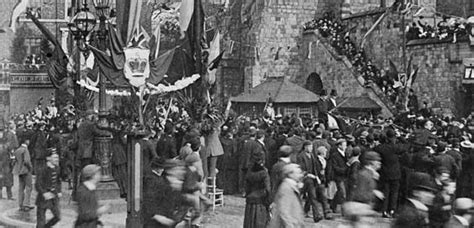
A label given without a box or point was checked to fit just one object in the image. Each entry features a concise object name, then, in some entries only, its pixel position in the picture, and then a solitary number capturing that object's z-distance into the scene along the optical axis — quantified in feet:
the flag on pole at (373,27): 107.76
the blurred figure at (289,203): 35.32
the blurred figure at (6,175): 66.44
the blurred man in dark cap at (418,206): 30.47
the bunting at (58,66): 93.40
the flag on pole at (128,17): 50.96
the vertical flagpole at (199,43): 59.31
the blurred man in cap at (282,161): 39.26
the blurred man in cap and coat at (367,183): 37.27
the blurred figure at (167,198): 35.37
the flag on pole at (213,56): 60.73
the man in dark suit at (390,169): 51.98
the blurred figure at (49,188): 43.78
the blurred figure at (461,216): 31.22
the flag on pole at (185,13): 60.39
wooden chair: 58.54
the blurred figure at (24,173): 59.57
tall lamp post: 54.13
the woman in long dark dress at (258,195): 42.47
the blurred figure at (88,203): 35.47
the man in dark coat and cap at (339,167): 53.06
